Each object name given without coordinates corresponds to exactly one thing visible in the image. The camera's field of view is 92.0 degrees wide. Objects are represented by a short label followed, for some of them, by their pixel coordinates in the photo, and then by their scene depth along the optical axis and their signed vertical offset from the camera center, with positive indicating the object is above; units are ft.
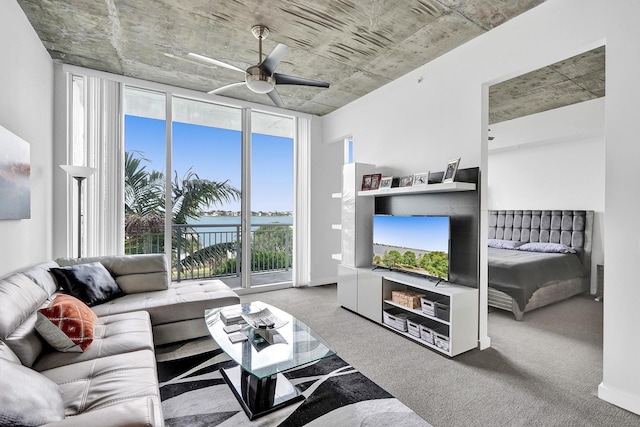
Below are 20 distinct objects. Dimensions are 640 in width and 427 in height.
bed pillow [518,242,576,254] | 14.64 -1.72
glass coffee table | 5.69 -2.72
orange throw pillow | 5.76 -2.20
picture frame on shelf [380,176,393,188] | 11.87 +1.22
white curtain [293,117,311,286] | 16.66 +0.35
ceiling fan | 7.82 +3.79
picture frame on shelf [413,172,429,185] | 10.42 +1.19
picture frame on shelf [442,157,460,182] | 9.32 +1.29
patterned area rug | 5.88 -3.96
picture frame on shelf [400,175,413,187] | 11.22 +1.16
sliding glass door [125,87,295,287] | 13.65 +0.93
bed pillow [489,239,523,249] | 16.50 -1.69
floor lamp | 10.06 +1.26
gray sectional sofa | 3.57 -2.60
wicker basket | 9.99 -2.83
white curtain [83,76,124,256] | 11.82 +1.79
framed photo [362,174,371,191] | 12.72 +1.27
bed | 11.86 -1.93
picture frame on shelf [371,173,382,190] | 12.40 +1.31
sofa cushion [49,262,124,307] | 8.30 -1.97
